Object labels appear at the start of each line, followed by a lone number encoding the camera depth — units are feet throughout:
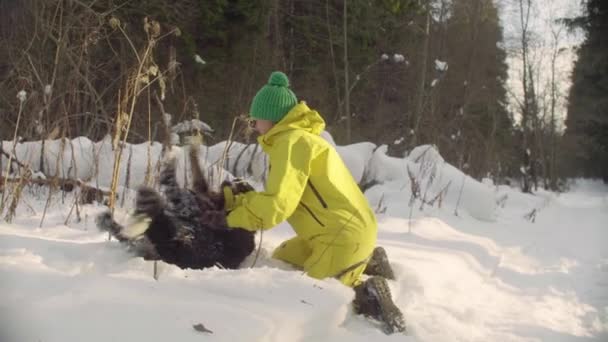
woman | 6.91
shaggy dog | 6.88
